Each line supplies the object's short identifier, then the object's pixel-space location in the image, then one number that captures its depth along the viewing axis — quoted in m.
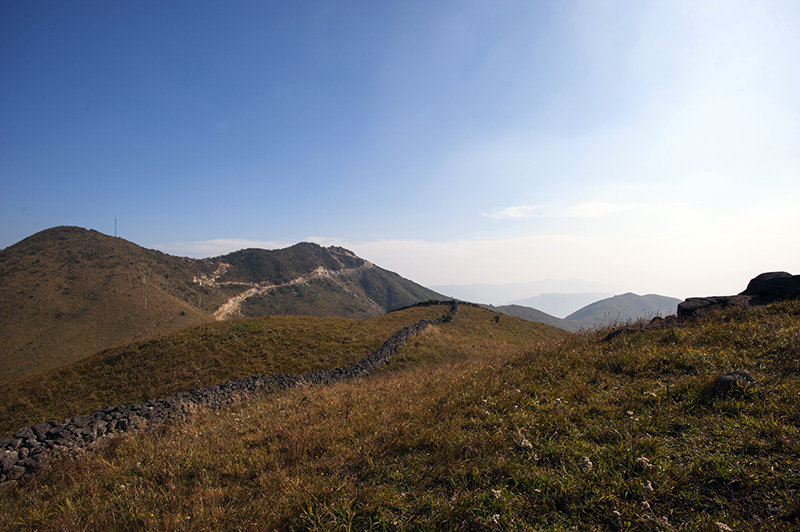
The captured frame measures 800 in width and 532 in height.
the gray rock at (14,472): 7.66
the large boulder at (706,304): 9.77
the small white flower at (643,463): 3.47
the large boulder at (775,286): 9.90
